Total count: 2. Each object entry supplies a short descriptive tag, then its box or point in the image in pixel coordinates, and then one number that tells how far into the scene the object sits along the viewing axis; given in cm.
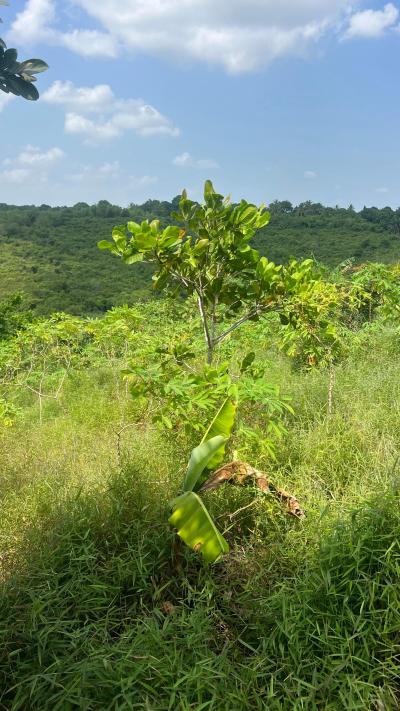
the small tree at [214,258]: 291
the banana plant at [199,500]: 217
